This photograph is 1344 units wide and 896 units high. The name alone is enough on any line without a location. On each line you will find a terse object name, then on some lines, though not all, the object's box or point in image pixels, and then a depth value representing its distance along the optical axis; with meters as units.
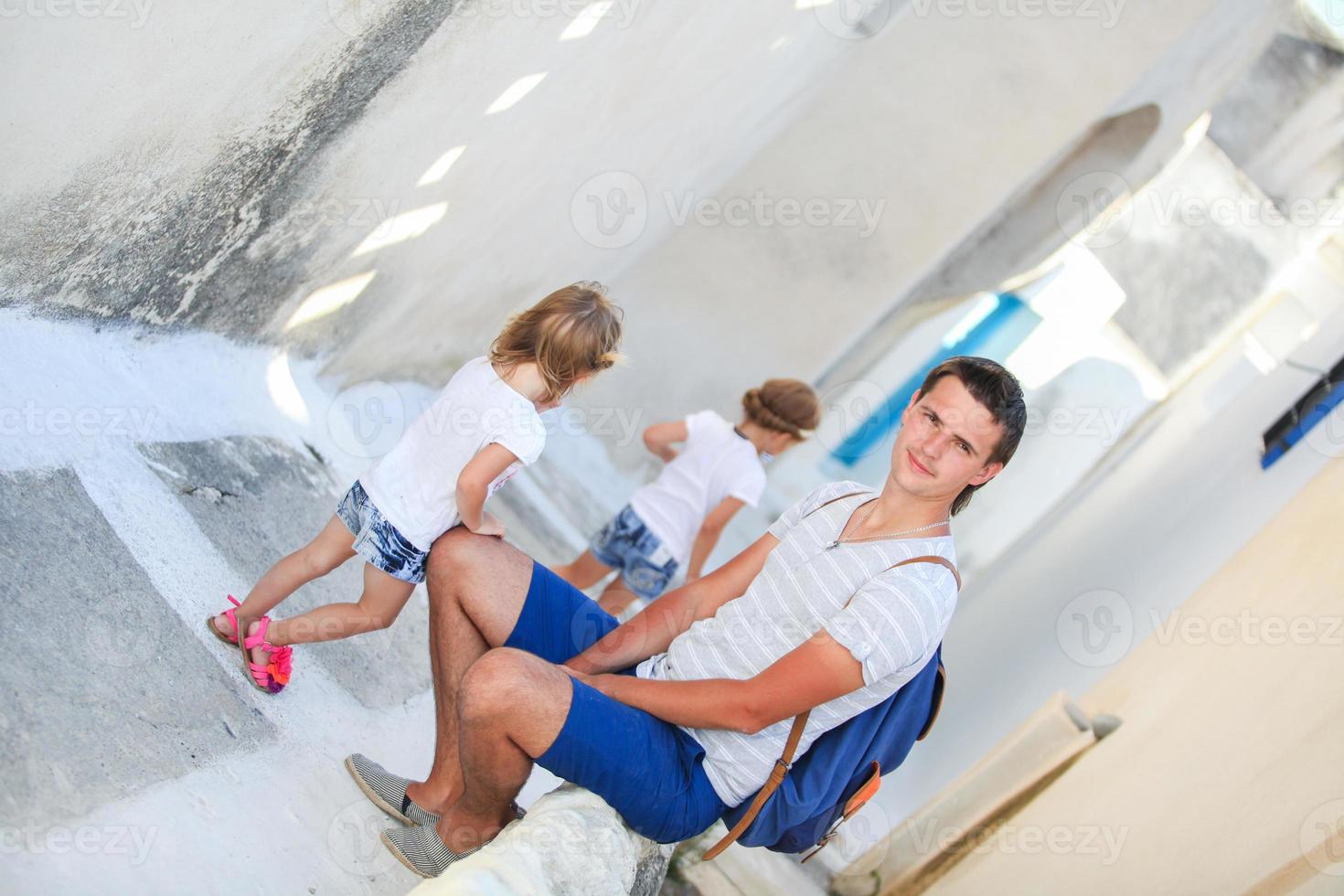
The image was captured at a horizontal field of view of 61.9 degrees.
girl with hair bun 4.11
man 1.93
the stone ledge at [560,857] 1.72
